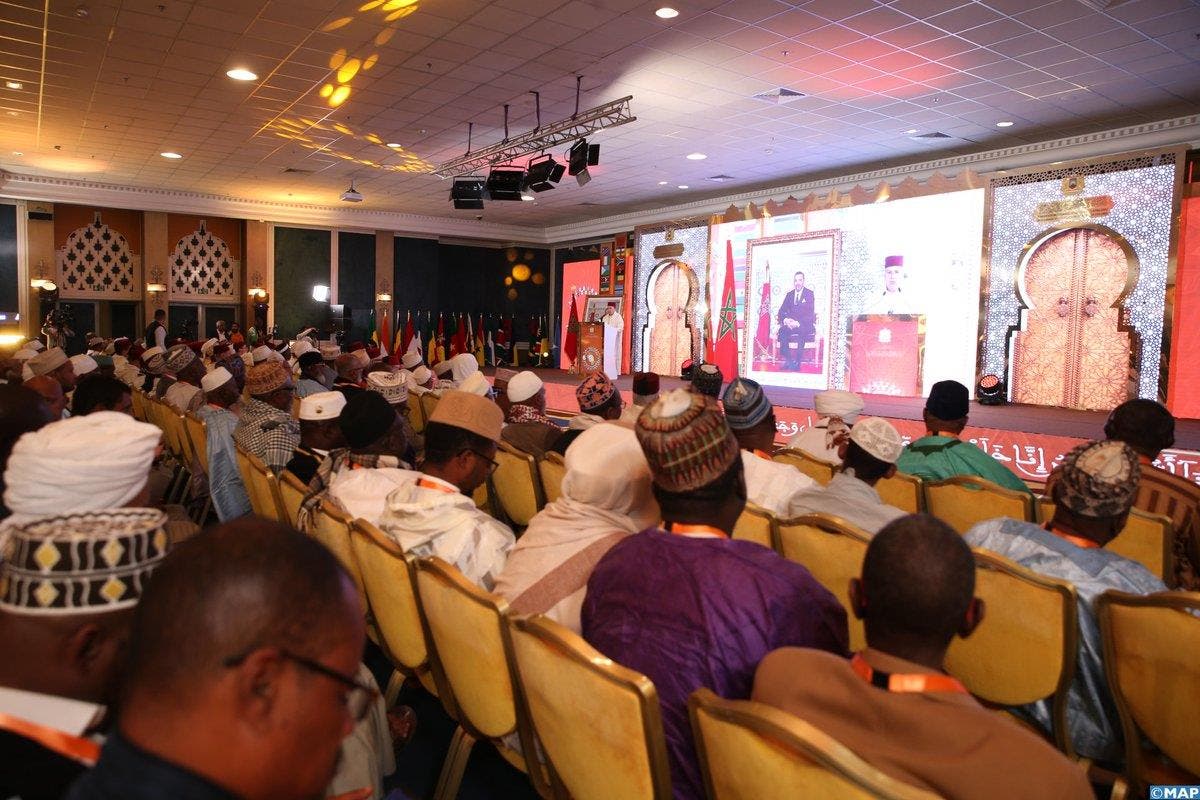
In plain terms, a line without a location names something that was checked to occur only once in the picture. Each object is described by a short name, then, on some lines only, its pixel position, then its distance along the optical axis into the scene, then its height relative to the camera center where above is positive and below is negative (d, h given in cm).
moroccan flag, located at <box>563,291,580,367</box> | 1936 +36
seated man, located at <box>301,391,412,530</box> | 277 -43
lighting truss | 891 +271
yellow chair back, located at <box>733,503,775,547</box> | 267 -55
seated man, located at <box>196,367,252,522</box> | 459 -70
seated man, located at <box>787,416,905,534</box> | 265 -42
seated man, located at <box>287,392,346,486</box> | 368 -38
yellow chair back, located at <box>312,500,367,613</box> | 259 -61
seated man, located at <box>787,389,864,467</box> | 425 -35
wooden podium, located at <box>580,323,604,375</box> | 1800 +21
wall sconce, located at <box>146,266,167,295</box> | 1689 +130
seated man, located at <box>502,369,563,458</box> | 455 -40
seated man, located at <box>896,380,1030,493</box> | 384 -42
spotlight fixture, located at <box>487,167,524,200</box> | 1089 +234
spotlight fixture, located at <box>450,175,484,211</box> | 1186 +239
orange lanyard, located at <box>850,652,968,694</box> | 121 -48
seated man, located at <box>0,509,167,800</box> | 113 -40
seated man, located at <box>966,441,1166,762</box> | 211 -51
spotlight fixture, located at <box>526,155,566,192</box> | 1005 +230
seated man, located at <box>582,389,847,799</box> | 150 -46
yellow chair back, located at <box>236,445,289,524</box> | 337 -62
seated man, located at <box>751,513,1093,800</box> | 108 -49
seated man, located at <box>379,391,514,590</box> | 234 -45
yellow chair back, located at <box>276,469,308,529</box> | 310 -57
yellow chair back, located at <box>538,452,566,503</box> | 377 -57
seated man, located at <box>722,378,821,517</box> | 342 -27
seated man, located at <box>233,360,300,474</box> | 416 -39
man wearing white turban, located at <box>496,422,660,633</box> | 197 -42
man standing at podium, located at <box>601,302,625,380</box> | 1756 +35
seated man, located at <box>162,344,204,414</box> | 635 -27
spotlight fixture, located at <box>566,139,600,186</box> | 960 +242
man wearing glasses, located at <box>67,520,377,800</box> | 74 -33
